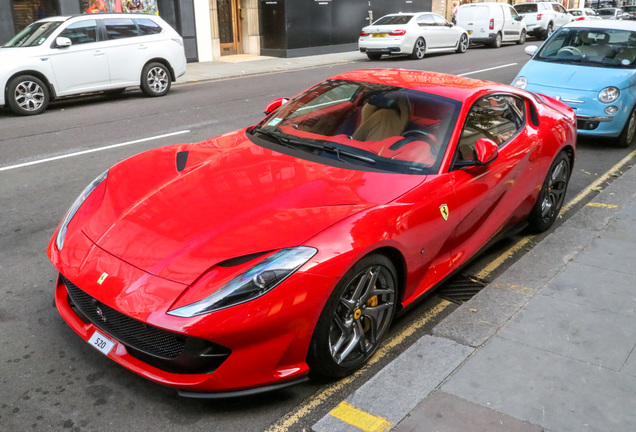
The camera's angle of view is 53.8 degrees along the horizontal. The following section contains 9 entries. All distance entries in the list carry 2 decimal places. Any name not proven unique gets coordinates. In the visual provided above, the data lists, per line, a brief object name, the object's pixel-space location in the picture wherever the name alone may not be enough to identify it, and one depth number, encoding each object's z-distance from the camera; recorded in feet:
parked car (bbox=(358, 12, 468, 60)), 69.41
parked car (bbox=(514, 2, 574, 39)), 104.12
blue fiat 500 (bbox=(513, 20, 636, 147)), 29.01
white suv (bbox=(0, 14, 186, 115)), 37.76
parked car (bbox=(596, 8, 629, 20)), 121.49
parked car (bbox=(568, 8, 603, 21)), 119.65
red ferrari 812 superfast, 10.12
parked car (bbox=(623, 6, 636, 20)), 136.80
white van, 87.10
